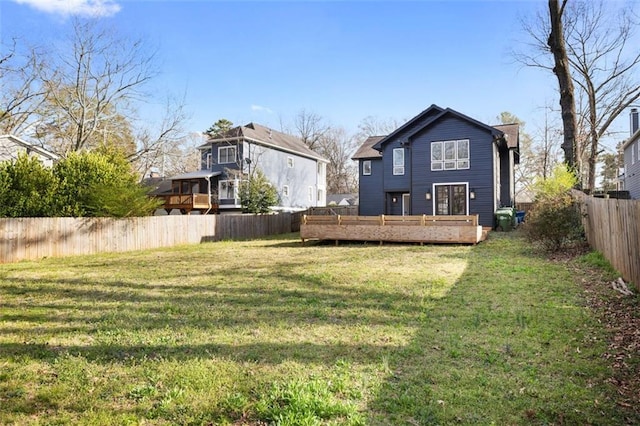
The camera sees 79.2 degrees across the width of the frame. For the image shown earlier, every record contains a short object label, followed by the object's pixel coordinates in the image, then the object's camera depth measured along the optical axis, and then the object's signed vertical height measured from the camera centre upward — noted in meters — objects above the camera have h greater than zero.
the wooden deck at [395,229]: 13.67 -0.60
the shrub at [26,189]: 12.21 +0.99
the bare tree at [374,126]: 45.62 +10.56
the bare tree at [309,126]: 46.84 +10.76
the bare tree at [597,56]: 19.27 +8.04
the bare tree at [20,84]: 17.12 +6.42
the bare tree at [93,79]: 20.28 +7.56
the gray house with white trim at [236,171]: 27.14 +3.33
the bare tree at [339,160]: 49.55 +7.13
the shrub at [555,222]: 10.37 -0.31
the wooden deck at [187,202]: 26.47 +0.97
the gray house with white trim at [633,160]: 20.00 +2.78
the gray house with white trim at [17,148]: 18.88 +3.65
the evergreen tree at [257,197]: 22.28 +1.06
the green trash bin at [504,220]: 18.80 -0.42
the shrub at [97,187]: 13.60 +1.11
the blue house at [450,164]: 19.23 +2.62
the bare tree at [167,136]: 23.61 +5.13
